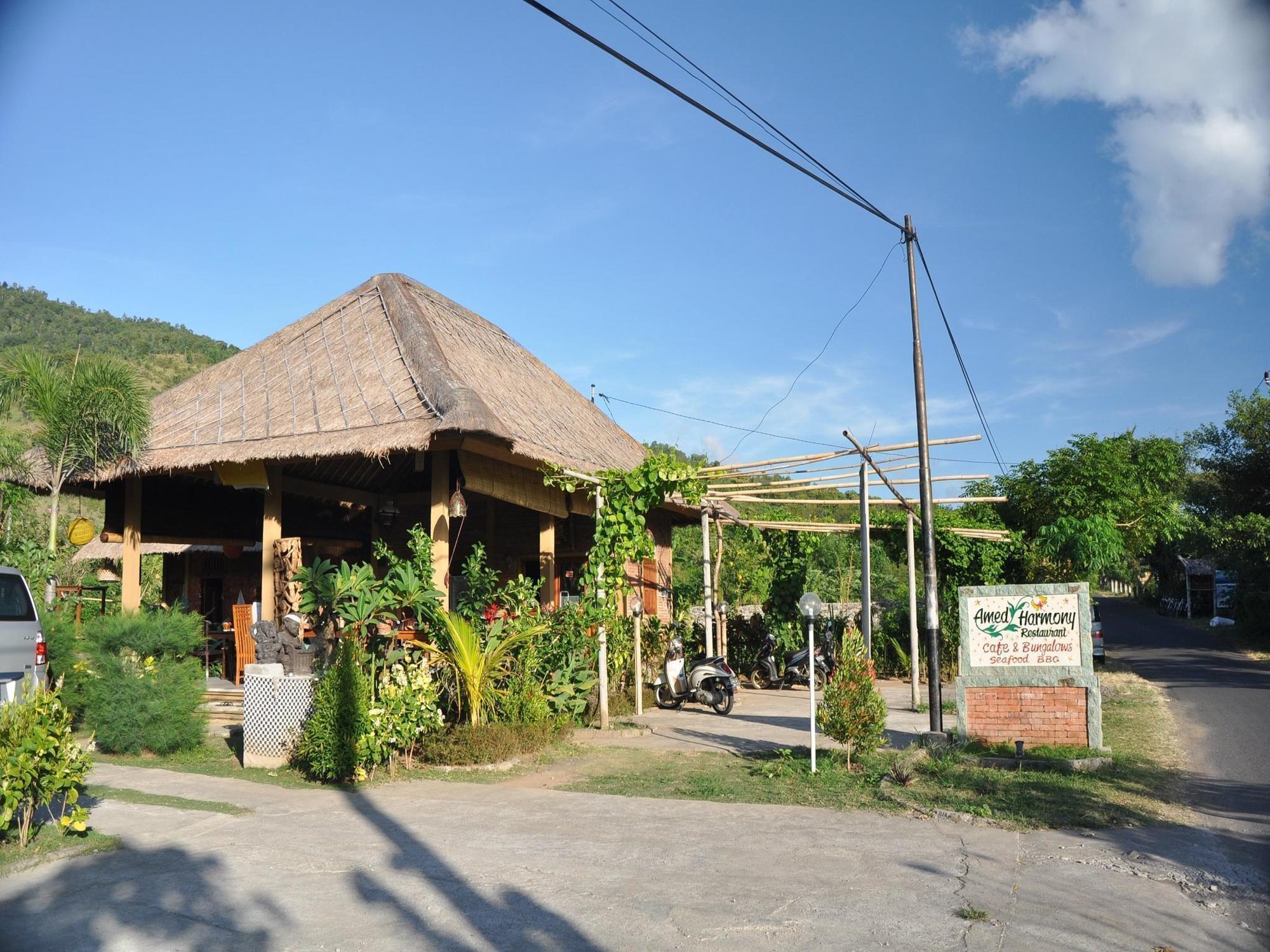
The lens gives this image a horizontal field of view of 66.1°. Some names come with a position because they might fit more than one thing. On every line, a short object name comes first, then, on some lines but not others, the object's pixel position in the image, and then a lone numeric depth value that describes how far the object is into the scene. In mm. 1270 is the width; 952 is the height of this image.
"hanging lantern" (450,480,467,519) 10719
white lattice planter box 9633
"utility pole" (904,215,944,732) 10367
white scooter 14148
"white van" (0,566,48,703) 8195
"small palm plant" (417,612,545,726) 9781
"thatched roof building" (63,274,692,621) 10773
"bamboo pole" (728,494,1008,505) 15398
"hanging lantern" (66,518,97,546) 12961
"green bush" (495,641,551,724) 10117
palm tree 11680
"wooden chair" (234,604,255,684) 15828
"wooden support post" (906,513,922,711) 14344
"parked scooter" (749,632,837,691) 18469
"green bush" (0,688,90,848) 5770
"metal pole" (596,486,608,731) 11797
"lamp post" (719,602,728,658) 17319
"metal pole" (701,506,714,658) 15446
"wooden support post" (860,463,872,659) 15044
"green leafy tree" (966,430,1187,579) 18812
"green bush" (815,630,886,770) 9094
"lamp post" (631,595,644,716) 13547
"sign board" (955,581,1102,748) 9875
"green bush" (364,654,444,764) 8852
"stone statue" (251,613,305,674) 10680
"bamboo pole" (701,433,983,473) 13312
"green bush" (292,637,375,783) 8703
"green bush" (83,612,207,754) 9953
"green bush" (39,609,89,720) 10656
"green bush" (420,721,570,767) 9500
